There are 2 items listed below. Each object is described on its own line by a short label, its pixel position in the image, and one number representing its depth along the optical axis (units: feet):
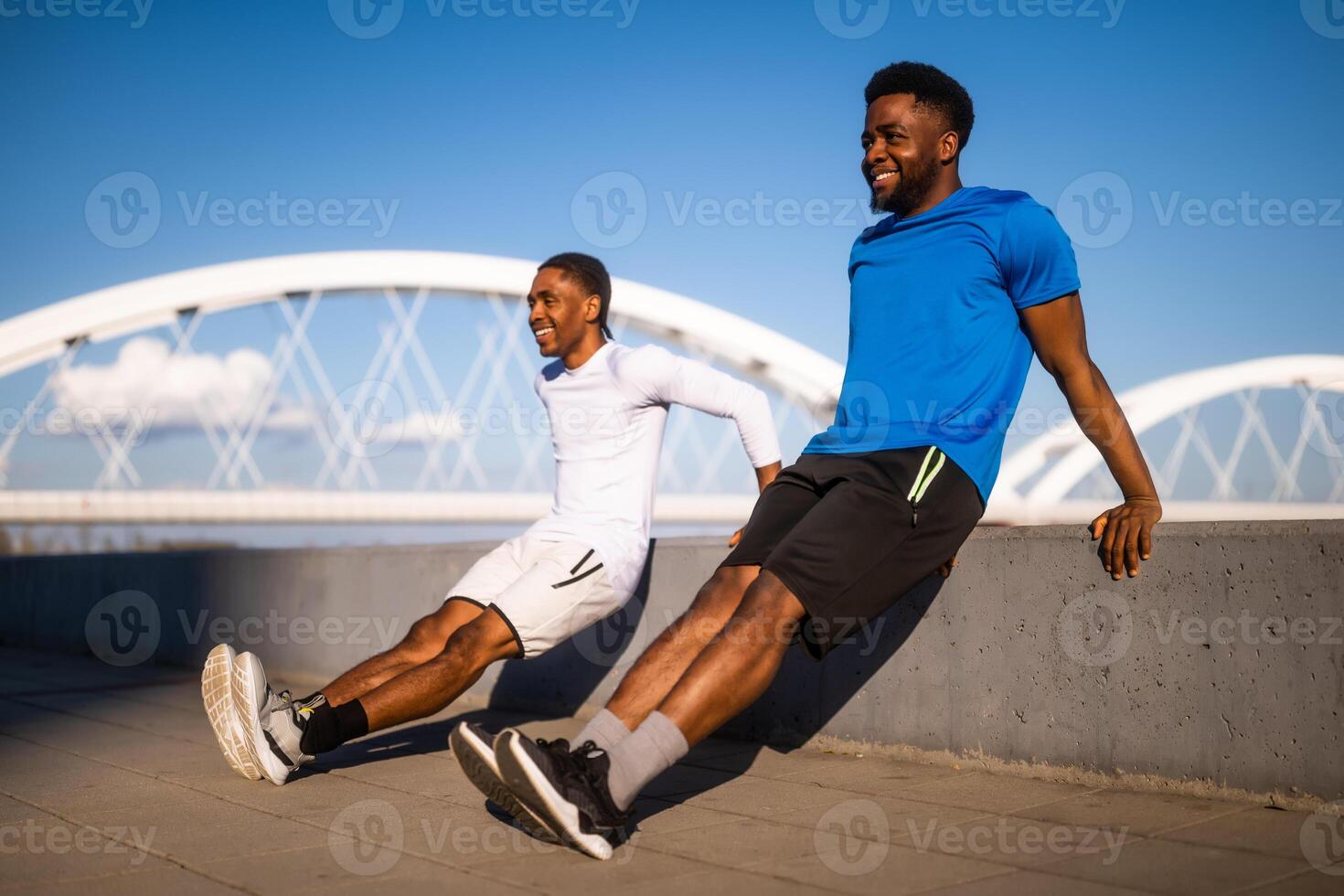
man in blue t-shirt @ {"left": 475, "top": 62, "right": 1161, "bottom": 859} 9.76
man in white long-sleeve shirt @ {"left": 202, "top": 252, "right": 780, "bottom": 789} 12.51
